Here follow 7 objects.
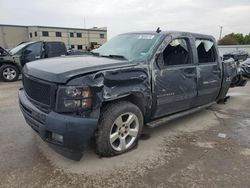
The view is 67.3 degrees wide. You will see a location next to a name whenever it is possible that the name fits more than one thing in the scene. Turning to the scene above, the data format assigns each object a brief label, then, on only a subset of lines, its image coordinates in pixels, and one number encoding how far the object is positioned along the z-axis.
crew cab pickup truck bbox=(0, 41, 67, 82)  7.85
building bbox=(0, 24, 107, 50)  41.78
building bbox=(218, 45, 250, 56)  30.73
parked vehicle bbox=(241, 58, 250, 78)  8.53
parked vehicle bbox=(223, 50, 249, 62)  22.18
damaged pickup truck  2.16
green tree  48.23
